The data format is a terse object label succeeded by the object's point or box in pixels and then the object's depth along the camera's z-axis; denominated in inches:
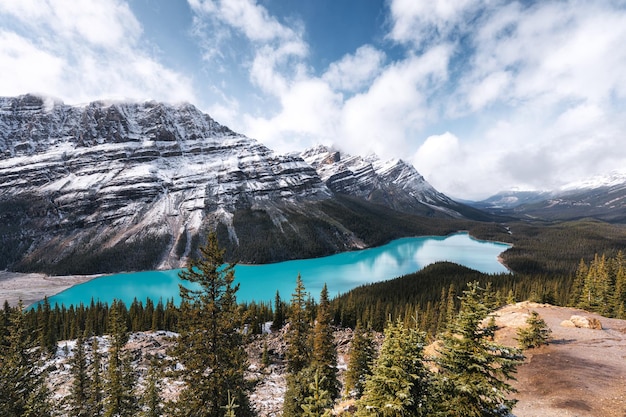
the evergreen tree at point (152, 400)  756.0
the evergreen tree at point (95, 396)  830.5
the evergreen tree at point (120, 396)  786.8
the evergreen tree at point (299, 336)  1173.7
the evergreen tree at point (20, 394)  511.8
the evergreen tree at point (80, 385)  900.6
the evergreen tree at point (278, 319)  2455.7
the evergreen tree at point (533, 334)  1075.9
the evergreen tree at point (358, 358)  1106.1
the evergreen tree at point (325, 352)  1097.4
